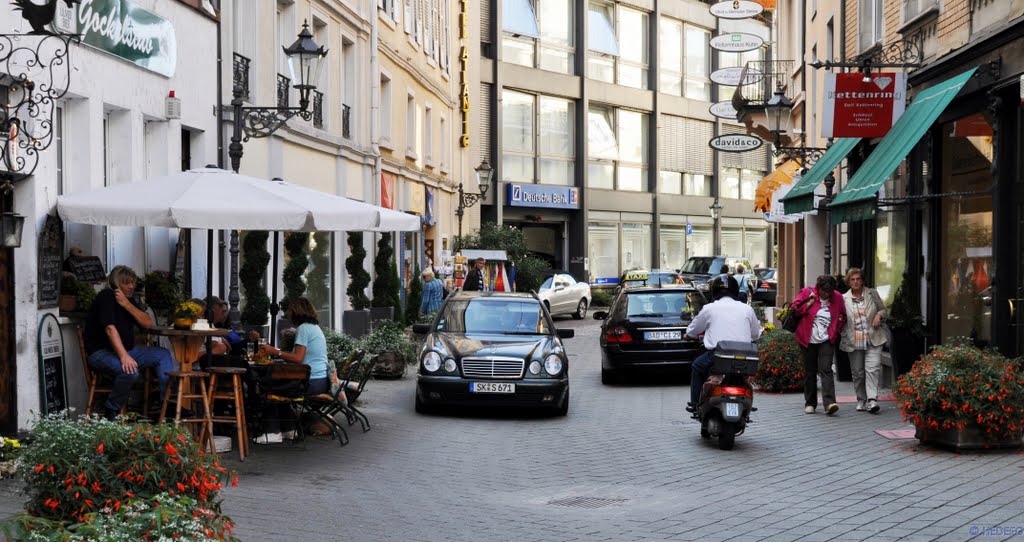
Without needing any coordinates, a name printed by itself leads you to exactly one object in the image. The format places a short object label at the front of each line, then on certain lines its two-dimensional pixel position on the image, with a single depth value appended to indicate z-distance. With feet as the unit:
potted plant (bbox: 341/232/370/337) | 80.48
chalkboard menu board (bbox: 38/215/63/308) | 35.65
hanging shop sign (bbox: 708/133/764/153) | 84.99
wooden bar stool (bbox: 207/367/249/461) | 35.17
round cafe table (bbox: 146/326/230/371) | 34.40
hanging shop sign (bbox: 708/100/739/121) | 95.55
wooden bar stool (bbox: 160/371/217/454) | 34.04
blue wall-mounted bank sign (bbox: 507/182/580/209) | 147.13
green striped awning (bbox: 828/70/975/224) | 45.16
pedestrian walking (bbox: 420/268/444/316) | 88.79
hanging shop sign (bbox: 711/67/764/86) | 85.71
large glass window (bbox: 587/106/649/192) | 159.22
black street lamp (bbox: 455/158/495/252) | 118.73
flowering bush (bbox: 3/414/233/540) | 18.37
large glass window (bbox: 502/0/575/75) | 145.59
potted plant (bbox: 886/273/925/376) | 50.06
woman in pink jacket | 45.78
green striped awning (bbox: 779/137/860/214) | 55.36
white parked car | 122.79
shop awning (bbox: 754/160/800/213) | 79.51
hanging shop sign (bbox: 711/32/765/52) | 80.23
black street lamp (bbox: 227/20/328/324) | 46.57
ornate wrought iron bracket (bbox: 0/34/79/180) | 32.96
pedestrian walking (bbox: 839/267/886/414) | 45.91
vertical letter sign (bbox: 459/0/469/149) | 133.80
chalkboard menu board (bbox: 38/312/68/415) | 35.40
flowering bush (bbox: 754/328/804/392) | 55.88
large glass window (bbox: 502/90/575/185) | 148.66
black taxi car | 60.44
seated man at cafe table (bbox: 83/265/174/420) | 34.27
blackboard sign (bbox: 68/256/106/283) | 38.17
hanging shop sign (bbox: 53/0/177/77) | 39.06
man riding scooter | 39.99
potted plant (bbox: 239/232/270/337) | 60.49
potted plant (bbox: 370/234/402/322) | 86.94
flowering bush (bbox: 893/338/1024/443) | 34.50
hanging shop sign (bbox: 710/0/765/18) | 79.87
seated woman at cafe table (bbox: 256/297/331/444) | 38.27
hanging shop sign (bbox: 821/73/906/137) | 51.34
